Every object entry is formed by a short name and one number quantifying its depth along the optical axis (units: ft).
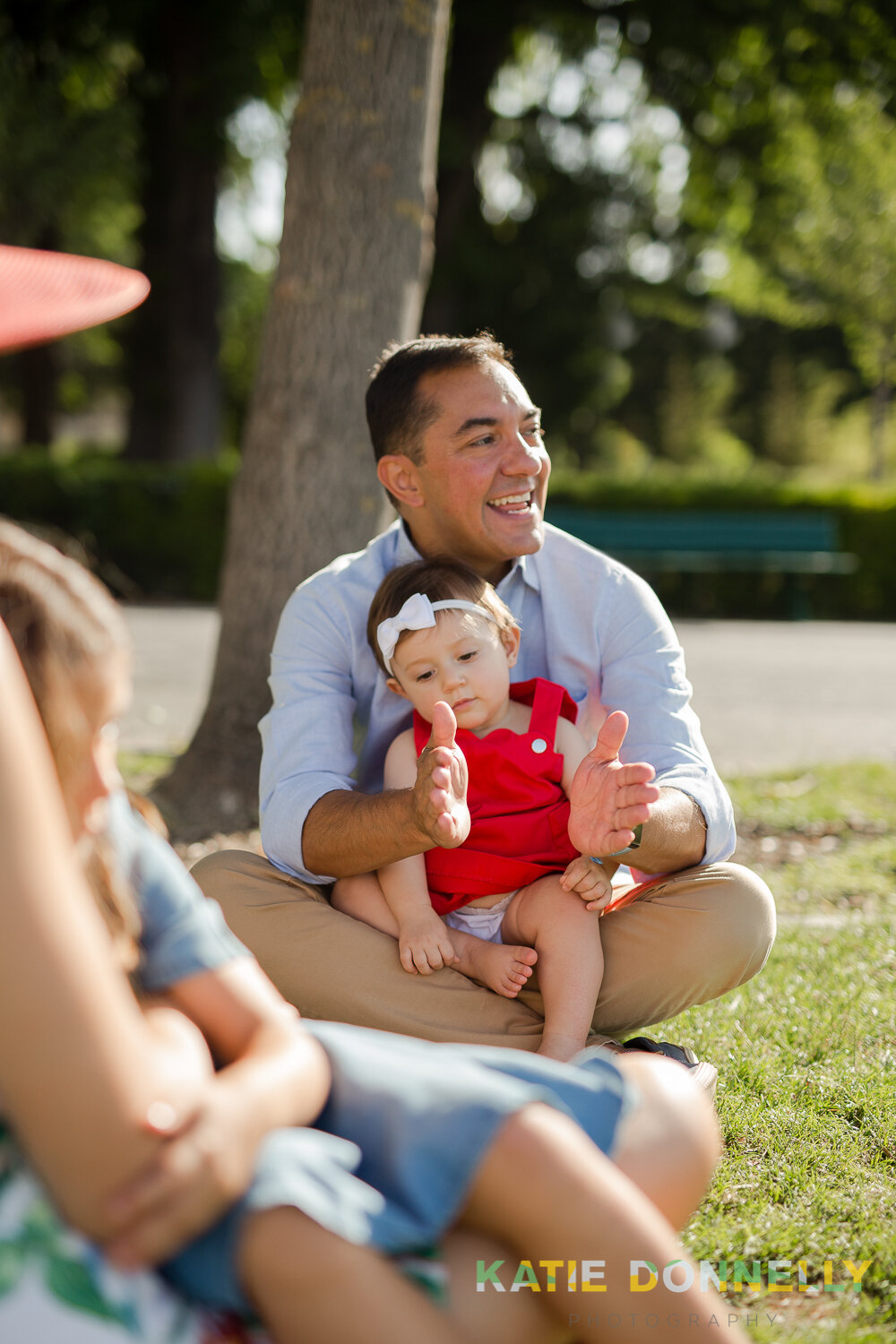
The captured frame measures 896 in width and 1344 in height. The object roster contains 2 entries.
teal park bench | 43.60
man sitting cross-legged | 8.09
